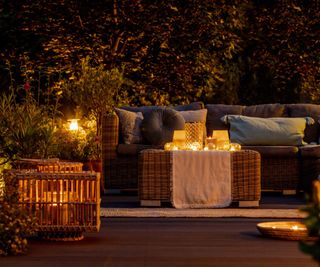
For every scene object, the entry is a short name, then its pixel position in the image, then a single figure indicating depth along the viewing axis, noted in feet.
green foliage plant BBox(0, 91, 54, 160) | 28.37
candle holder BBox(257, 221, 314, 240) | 18.25
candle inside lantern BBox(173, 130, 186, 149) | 26.79
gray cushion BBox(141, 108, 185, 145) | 32.27
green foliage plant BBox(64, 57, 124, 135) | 37.77
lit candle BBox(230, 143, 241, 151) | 27.13
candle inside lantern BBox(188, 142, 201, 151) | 26.88
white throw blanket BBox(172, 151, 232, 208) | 26.02
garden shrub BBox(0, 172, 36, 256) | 15.77
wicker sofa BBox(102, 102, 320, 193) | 31.67
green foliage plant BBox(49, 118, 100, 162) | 35.02
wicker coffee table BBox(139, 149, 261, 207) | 26.27
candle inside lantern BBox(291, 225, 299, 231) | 18.24
